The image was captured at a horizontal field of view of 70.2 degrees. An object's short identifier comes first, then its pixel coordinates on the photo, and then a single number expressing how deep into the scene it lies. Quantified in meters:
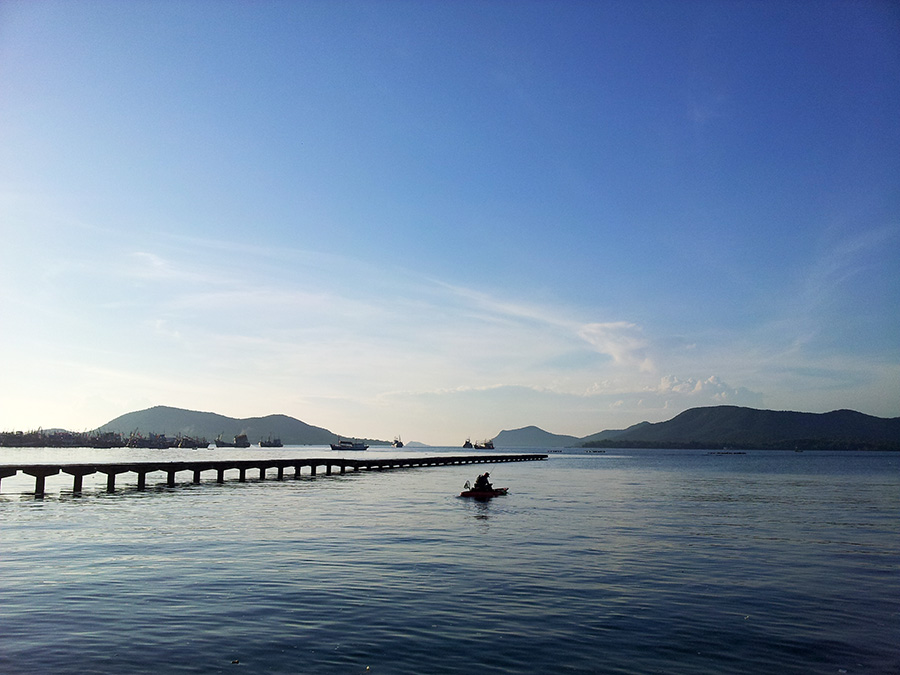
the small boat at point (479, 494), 51.56
